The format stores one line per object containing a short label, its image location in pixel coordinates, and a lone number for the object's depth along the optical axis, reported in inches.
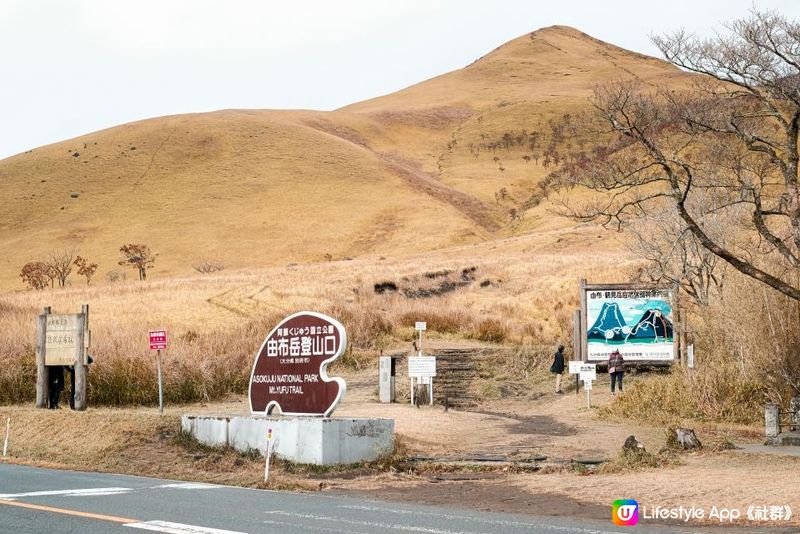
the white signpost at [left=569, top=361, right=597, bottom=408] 959.6
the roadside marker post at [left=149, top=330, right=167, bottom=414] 855.1
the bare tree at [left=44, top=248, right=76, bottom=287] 2901.1
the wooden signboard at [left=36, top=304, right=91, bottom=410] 879.1
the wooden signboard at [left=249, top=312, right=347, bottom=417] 660.1
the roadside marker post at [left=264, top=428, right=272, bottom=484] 574.5
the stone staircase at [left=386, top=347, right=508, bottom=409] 1108.5
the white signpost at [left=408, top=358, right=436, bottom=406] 956.6
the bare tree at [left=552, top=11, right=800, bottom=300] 661.9
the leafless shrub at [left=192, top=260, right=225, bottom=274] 2974.9
